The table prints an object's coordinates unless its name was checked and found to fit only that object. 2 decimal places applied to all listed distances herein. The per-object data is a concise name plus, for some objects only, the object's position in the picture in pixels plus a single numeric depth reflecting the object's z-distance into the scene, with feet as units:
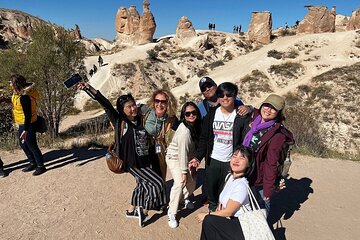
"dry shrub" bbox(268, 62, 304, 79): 64.59
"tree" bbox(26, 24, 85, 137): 37.86
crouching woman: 7.93
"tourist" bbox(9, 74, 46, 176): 14.39
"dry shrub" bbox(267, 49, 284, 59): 74.23
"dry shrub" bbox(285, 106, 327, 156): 22.85
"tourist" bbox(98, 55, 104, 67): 89.29
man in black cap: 11.07
